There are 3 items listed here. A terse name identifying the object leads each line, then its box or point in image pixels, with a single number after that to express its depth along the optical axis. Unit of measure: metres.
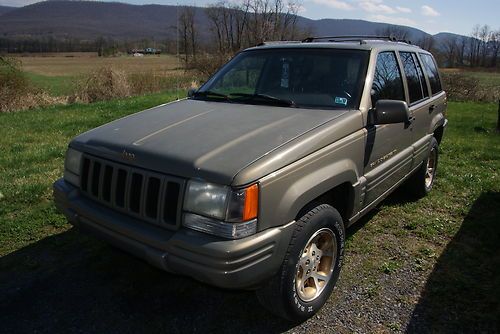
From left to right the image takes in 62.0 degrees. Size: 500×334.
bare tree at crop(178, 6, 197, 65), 70.00
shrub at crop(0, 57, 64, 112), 13.74
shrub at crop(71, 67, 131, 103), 16.25
